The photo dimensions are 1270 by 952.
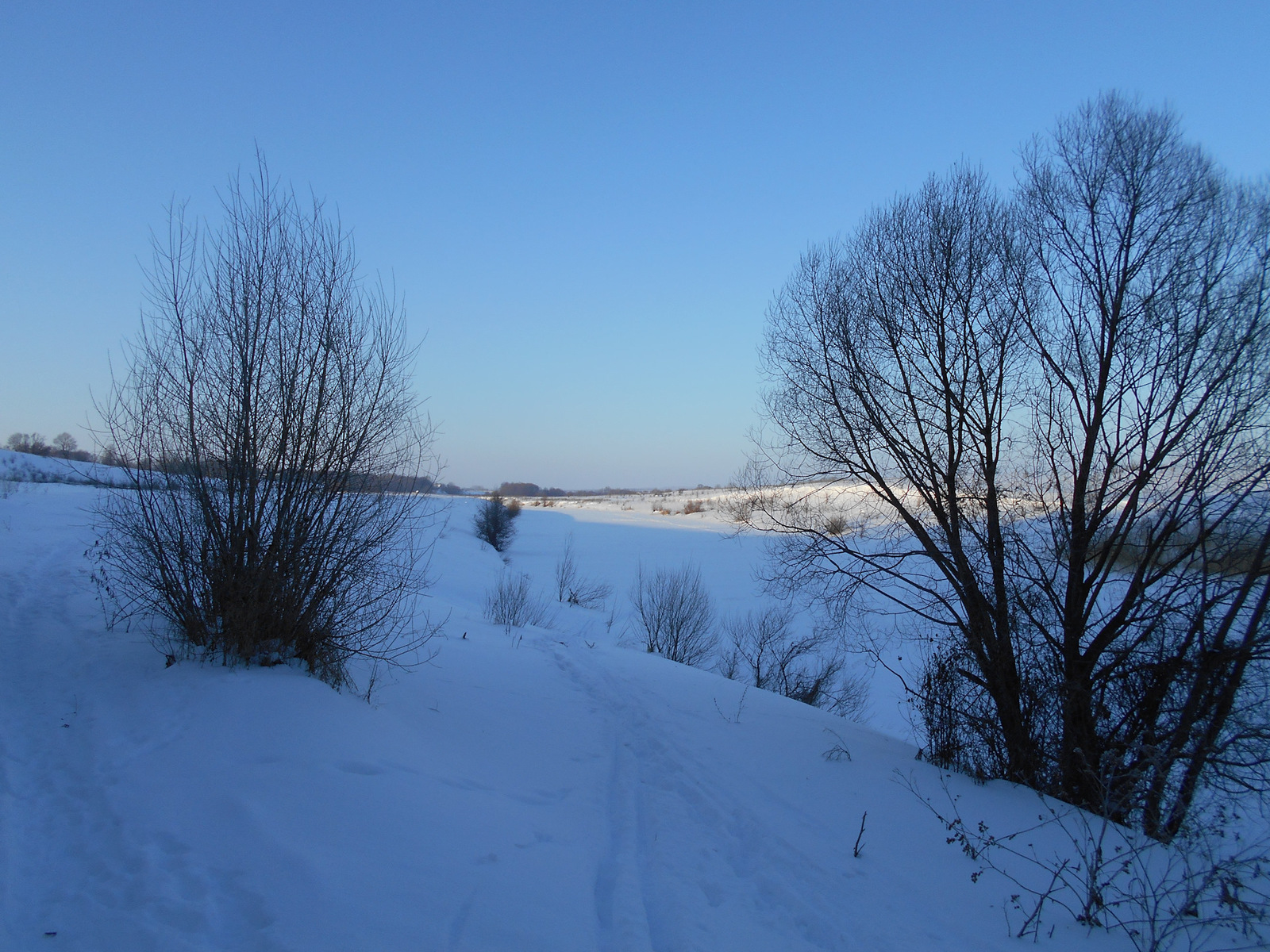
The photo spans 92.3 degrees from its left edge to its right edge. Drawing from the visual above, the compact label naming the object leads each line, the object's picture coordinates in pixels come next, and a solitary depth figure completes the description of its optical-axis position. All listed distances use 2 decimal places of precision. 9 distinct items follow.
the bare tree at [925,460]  7.34
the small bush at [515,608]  20.59
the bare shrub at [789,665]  18.36
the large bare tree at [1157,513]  5.95
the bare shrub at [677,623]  21.77
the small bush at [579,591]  30.12
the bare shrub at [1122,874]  4.12
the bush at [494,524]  48.44
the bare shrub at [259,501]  5.91
